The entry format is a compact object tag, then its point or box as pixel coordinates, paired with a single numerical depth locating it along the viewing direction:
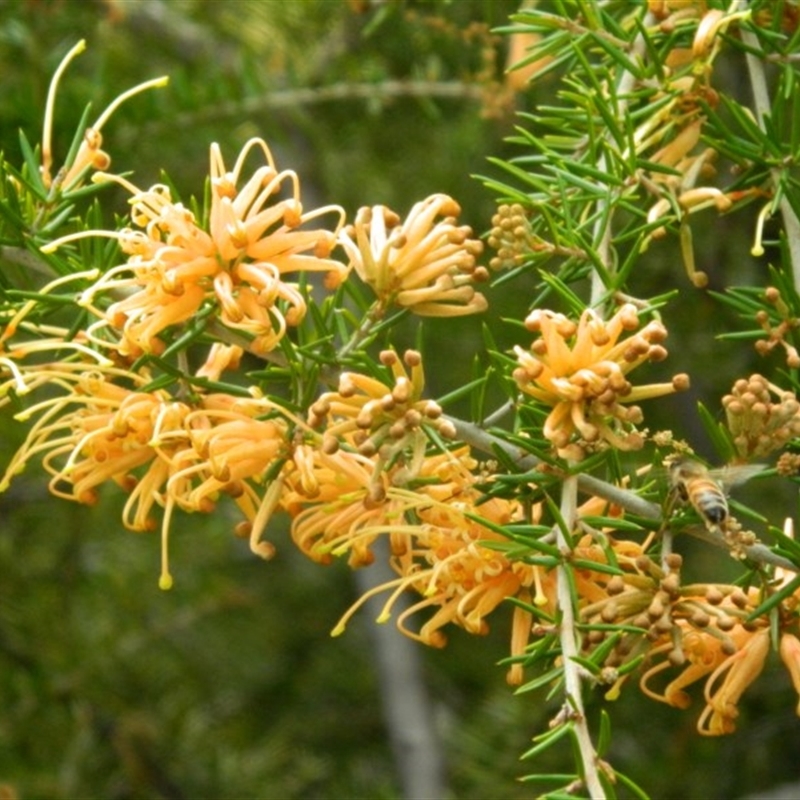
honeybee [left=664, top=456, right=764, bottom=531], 0.69
